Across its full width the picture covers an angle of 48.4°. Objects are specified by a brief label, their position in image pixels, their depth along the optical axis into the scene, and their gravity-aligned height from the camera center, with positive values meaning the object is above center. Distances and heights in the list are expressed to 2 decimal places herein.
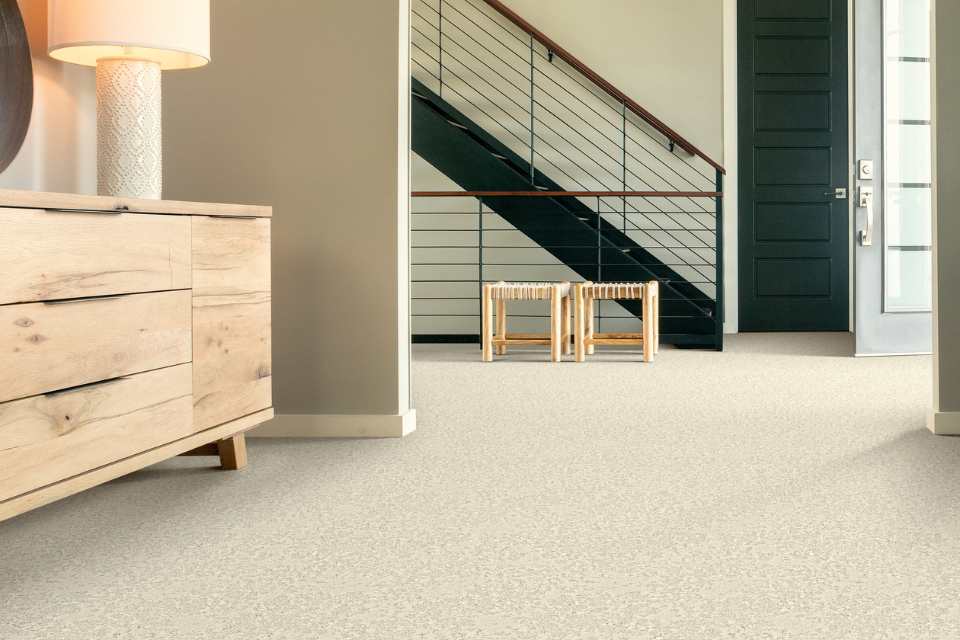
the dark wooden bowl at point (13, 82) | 2.35 +0.56
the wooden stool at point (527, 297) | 5.46 +0.16
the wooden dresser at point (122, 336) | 1.76 -0.01
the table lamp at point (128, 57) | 2.36 +0.64
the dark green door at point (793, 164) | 7.37 +1.13
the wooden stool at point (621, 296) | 5.48 +0.15
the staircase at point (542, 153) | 7.00 +1.15
